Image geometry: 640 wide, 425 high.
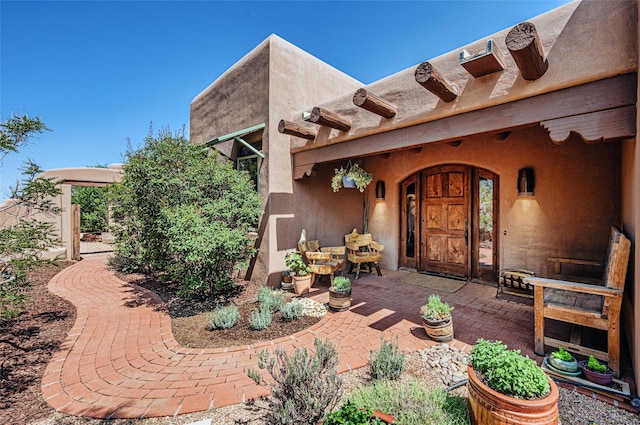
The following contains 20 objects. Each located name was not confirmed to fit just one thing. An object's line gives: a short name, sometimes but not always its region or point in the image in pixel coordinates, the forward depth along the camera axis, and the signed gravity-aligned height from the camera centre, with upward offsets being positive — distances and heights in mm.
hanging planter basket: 5746 +784
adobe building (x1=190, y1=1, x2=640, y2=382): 2727 +1142
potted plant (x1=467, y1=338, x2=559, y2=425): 1601 -1143
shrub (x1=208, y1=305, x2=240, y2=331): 3834 -1527
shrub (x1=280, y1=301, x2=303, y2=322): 4020 -1480
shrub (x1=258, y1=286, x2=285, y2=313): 4352 -1431
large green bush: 4523 +83
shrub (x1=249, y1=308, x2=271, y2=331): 3741 -1513
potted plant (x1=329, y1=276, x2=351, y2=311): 4352 -1346
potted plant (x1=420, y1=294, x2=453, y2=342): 3336 -1379
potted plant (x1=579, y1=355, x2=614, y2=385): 2395 -1479
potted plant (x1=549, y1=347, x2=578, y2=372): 2572 -1476
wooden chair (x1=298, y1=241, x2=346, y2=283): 5477 -907
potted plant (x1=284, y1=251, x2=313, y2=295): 5320 -1219
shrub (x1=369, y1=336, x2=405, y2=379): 2549 -1465
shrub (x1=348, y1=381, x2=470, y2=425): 1789 -1405
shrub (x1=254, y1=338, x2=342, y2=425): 1816 -1254
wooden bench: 2629 -1046
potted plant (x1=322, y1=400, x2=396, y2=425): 1455 -1136
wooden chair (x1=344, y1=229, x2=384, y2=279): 6315 -962
